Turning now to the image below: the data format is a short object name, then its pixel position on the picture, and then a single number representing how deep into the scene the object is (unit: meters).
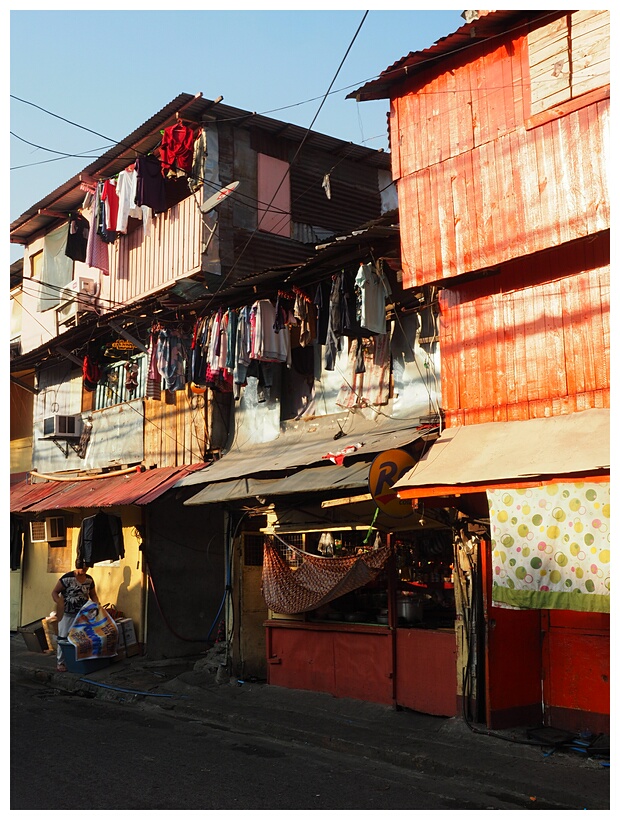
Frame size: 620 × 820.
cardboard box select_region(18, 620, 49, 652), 19.50
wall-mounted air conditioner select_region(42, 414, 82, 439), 21.14
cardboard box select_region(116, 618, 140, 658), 17.23
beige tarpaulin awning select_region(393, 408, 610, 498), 8.95
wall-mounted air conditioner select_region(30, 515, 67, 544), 21.27
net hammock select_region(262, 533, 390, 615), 12.23
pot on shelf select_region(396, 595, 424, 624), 12.16
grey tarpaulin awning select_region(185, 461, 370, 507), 11.22
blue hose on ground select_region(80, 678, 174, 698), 13.85
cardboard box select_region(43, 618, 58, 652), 19.44
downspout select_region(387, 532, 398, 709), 12.03
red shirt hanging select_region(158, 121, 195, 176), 17.03
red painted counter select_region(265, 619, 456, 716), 11.36
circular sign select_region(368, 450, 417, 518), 10.59
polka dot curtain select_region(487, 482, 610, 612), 8.66
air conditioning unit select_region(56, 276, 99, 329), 20.66
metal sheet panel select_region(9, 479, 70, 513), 20.23
